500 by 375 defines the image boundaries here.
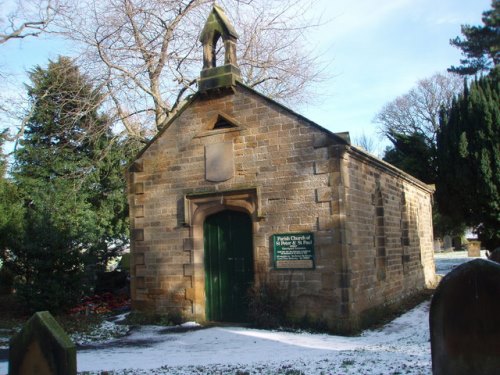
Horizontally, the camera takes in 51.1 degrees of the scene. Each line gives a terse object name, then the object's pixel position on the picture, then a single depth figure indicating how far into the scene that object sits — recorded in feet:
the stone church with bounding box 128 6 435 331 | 36.14
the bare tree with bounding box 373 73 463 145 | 146.92
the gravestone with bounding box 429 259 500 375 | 16.15
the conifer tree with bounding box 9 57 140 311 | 50.34
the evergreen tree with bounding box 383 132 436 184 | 91.66
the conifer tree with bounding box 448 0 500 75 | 104.22
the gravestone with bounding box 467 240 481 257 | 116.26
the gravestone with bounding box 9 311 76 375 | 15.74
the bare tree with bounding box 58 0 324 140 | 59.47
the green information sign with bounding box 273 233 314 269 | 36.40
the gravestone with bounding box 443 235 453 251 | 177.25
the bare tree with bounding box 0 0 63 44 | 59.47
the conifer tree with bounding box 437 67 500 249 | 76.84
